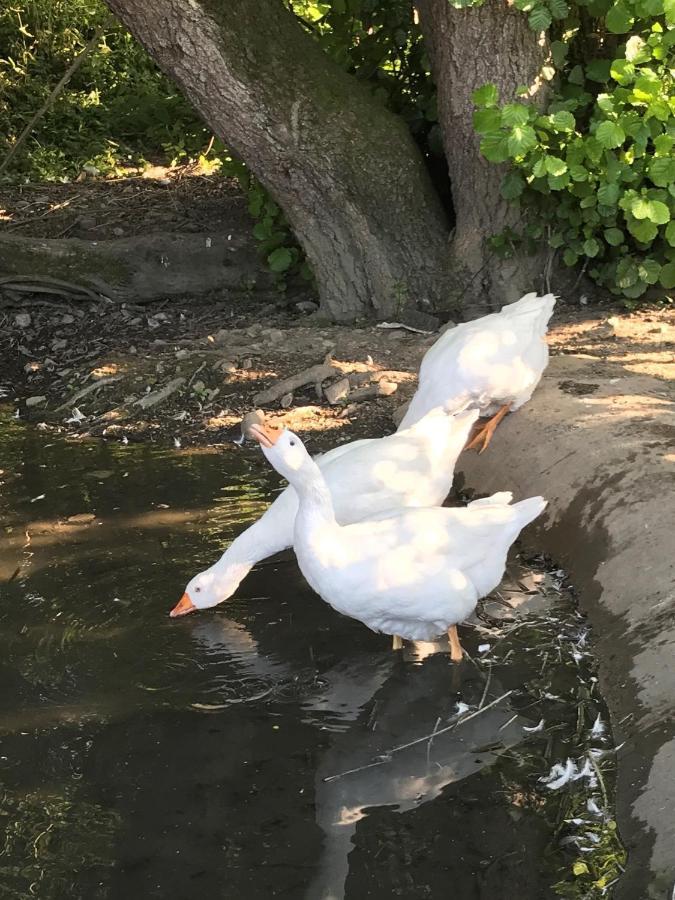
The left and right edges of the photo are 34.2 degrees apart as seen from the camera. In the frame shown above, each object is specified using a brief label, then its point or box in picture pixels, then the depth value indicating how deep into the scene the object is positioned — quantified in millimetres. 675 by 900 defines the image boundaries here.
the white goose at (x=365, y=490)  4793
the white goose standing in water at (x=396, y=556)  4078
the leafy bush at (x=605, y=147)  6457
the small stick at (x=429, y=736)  3783
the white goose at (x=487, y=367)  5617
